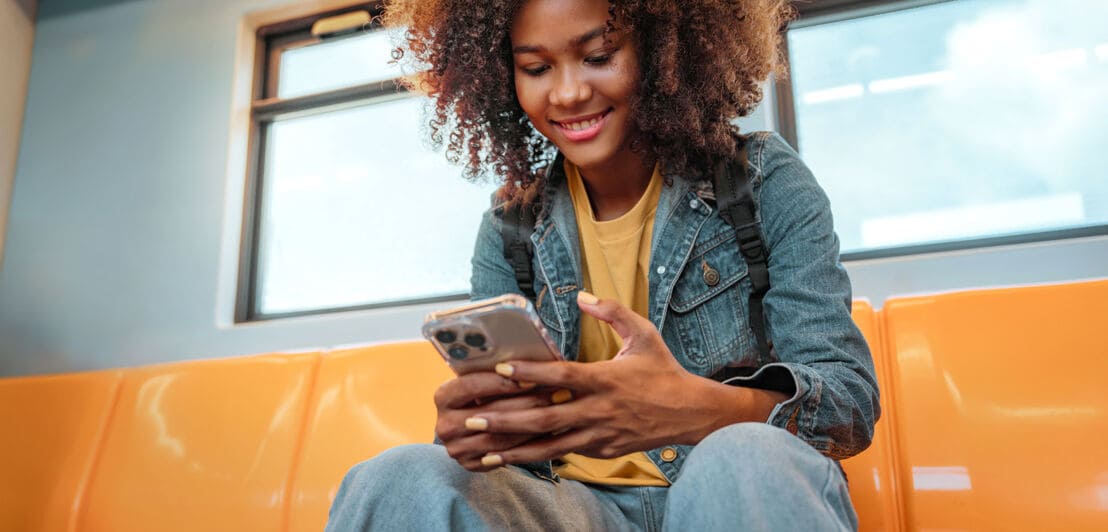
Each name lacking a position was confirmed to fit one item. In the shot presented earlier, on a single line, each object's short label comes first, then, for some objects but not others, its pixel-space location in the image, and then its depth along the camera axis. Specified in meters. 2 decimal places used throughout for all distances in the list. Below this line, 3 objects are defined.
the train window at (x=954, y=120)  2.40
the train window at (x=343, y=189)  3.13
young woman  0.83
